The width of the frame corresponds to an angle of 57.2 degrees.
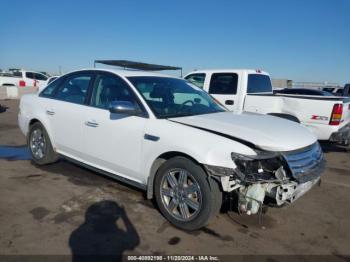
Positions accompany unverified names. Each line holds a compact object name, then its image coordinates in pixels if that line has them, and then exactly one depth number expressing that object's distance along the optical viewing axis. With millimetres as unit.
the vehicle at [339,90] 16622
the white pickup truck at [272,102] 6605
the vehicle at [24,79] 24862
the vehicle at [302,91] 14398
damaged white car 3287
